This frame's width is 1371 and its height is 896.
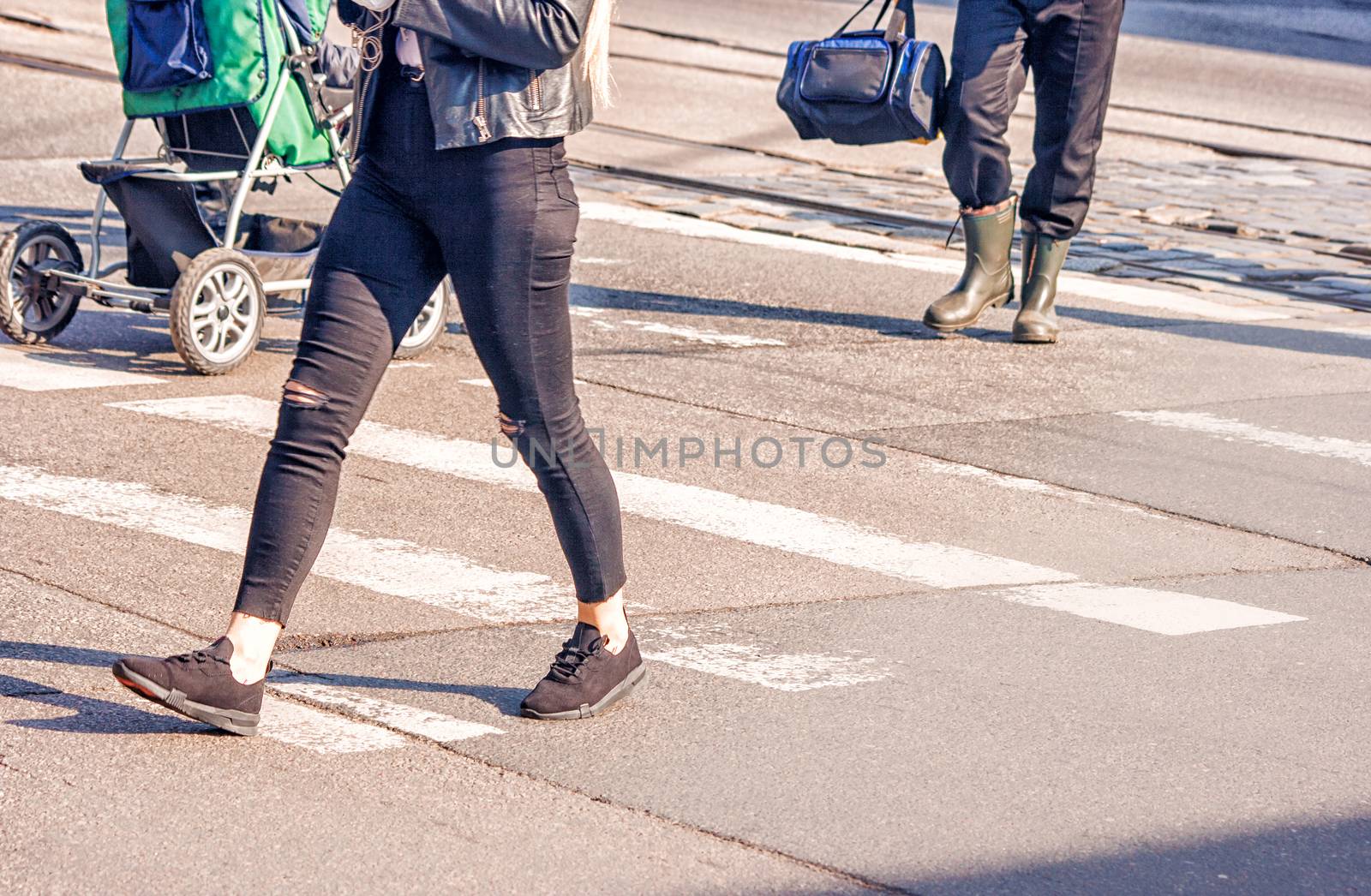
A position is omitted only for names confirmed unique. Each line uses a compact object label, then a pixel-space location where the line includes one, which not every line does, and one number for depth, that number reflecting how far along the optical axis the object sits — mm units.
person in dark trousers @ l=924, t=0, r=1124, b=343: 16391
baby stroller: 13883
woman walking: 7359
